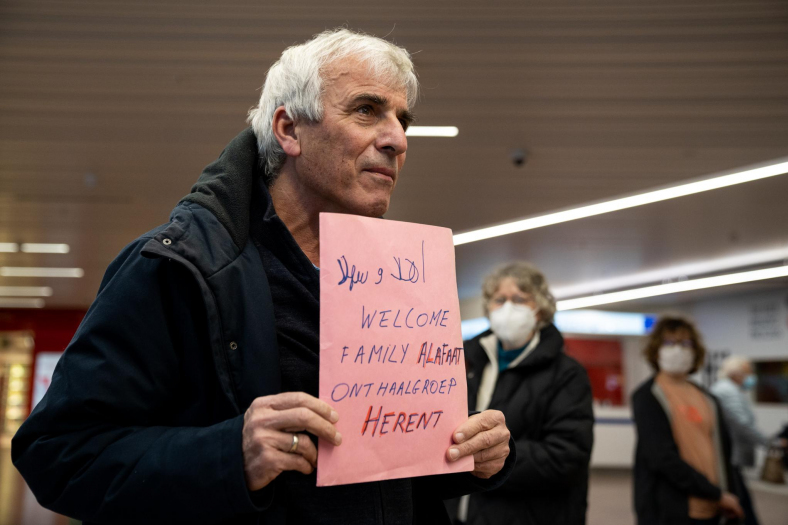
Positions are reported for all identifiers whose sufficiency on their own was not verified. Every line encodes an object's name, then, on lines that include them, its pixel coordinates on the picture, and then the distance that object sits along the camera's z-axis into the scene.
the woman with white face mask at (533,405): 2.26
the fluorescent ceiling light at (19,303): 16.12
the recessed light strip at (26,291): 14.31
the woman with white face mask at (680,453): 3.11
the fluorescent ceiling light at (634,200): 6.93
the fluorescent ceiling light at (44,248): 10.60
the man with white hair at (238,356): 0.85
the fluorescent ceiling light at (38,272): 12.32
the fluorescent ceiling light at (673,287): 11.42
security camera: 6.47
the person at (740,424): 4.88
